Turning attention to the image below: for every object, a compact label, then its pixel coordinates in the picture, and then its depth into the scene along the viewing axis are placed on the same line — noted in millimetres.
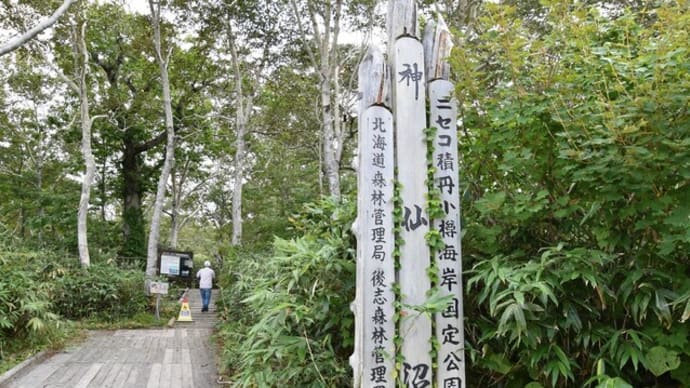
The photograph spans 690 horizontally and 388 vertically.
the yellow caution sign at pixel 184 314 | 11148
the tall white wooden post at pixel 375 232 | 2516
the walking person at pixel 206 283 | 11898
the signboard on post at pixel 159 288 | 10475
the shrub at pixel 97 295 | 10242
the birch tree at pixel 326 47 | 10125
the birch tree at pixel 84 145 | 11812
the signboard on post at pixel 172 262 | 14470
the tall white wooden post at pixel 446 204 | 2553
